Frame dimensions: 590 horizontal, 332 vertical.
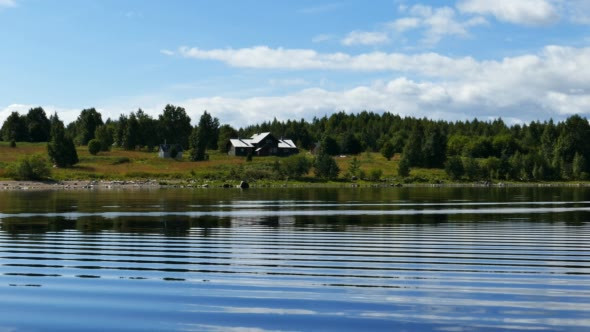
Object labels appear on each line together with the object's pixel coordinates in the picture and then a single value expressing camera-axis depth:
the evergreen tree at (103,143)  198.20
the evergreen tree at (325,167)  168.62
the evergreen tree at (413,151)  195.75
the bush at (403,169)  179.50
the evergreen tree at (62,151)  169.00
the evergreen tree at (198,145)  191.88
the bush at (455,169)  183.88
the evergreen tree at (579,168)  191.00
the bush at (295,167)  168.25
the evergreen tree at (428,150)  198.38
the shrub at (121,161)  176.45
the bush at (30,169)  151.12
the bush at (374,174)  173.38
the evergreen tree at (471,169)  184.75
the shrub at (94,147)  189.38
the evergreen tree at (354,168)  174.64
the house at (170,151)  192.59
